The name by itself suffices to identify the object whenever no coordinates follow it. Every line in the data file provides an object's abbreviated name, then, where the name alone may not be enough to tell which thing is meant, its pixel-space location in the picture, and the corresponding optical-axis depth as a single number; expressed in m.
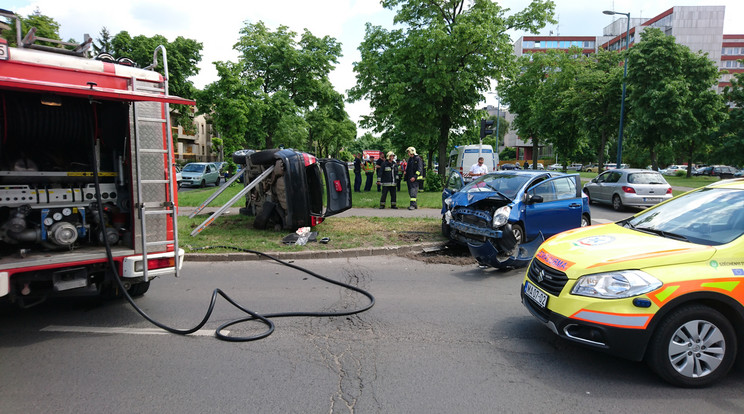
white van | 21.80
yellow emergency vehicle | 3.30
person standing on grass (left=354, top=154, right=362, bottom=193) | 21.53
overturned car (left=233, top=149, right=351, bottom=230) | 9.40
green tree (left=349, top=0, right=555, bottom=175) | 20.80
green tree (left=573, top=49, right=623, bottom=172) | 28.45
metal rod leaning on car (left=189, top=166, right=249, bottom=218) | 10.45
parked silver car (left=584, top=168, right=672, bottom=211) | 15.53
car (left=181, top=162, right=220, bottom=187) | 27.06
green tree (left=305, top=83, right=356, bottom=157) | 37.88
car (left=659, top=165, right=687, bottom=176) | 52.76
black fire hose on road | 4.32
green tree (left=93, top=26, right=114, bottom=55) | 35.73
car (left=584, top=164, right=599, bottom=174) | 68.69
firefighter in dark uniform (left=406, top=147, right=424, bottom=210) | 14.41
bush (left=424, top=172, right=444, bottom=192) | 21.23
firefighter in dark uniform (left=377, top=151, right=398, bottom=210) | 14.21
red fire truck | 4.06
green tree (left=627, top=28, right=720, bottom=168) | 23.64
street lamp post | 24.76
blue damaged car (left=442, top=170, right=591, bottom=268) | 7.20
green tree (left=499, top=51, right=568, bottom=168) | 36.00
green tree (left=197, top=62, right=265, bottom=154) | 22.14
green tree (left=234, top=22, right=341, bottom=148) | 33.72
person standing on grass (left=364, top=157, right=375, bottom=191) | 22.30
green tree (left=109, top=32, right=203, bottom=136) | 34.38
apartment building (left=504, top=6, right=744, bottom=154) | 79.62
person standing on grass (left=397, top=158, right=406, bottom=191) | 23.32
